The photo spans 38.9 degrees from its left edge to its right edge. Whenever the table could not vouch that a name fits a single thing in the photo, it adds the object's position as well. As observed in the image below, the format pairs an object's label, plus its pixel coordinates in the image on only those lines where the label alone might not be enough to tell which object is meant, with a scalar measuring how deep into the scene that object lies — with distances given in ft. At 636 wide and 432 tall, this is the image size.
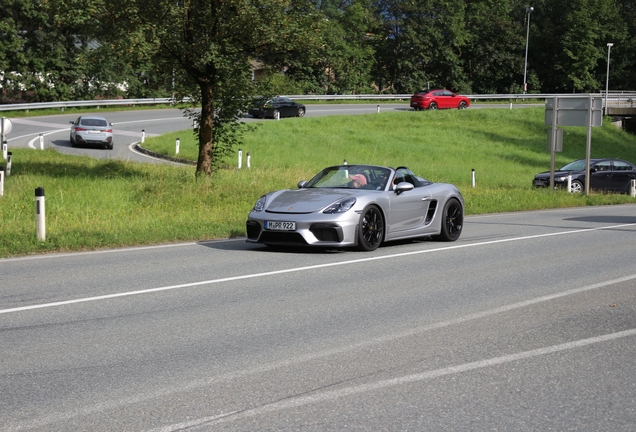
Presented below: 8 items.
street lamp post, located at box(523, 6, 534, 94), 261.03
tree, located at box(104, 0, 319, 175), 70.18
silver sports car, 41.91
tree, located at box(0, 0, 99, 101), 213.05
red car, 210.79
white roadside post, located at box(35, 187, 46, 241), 44.57
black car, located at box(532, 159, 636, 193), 111.96
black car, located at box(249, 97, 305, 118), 183.42
